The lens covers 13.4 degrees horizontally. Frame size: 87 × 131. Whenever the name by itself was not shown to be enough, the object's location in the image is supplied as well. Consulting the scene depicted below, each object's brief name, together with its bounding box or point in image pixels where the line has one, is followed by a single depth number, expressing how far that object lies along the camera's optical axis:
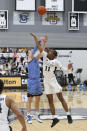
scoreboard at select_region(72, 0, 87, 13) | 28.24
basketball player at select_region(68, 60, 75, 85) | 26.69
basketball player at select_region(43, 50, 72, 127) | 8.71
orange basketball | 9.72
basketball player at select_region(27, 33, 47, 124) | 8.90
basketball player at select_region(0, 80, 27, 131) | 4.81
